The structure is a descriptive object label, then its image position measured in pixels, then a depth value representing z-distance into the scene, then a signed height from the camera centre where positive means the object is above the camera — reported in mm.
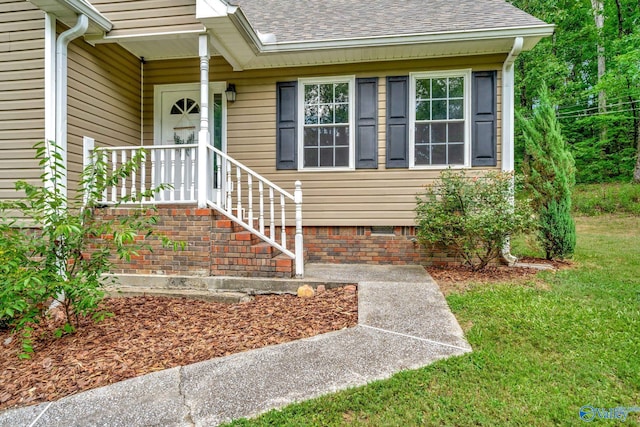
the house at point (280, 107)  4227 +1638
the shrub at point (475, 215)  4559 +1
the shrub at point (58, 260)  2627 -399
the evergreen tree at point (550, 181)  5586 +575
